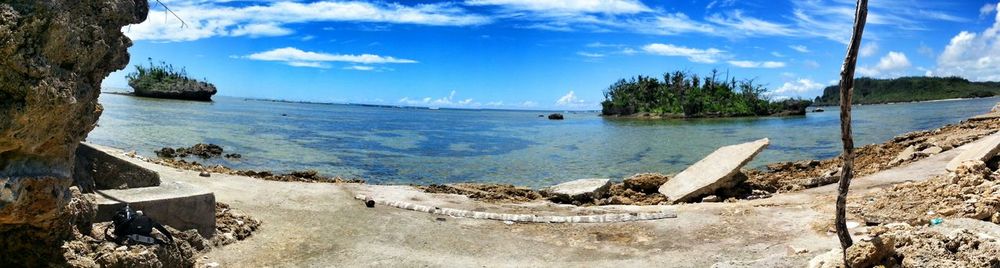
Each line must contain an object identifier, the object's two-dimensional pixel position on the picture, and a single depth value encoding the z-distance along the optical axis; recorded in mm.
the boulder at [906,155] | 16953
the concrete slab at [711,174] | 13992
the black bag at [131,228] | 7429
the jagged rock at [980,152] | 12234
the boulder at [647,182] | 15500
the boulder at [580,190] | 14016
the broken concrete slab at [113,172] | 9688
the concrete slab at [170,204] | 8289
